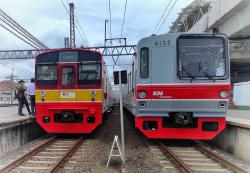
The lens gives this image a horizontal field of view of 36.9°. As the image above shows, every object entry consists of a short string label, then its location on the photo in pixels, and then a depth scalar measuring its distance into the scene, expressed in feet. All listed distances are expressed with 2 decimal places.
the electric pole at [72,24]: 122.22
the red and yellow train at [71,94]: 42.83
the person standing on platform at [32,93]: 51.40
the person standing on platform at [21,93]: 52.11
